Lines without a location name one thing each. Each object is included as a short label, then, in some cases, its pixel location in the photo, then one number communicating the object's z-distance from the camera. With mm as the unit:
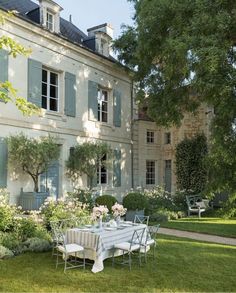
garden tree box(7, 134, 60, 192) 12234
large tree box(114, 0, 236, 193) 8344
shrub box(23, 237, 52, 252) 8086
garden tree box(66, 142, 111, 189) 14891
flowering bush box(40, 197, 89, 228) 9338
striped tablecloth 7075
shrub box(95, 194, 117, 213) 13691
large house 13047
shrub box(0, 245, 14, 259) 7453
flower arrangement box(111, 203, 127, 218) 8344
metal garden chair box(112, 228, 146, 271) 7265
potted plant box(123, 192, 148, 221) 13695
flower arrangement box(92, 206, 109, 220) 7758
